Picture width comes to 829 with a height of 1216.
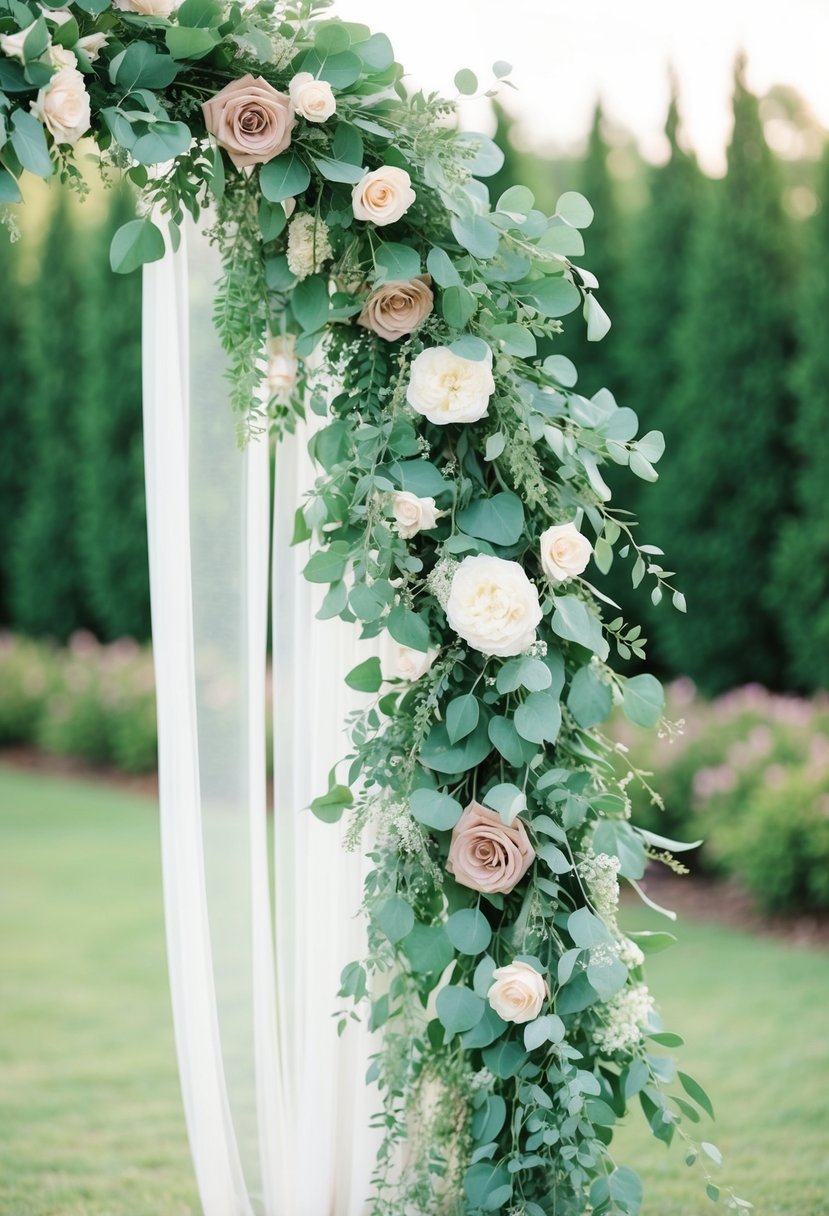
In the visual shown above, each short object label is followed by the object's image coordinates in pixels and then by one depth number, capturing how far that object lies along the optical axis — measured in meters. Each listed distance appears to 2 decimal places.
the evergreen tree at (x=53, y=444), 8.28
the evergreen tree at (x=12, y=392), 8.62
